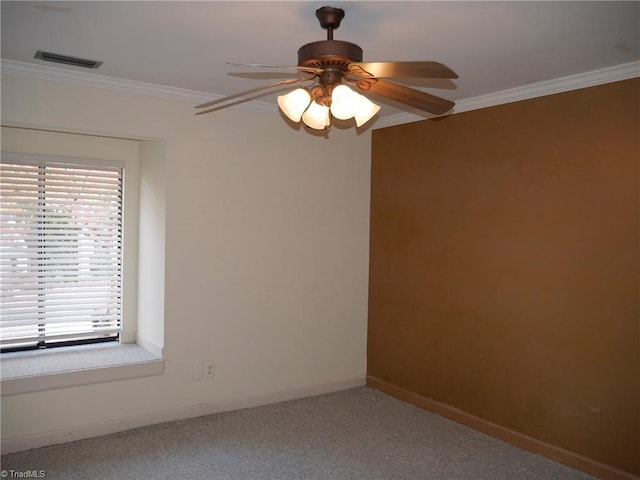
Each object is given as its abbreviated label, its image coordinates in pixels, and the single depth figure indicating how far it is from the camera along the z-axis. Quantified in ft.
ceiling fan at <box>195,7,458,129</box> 6.65
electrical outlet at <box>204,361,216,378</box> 13.13
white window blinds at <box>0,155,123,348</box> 12.30
